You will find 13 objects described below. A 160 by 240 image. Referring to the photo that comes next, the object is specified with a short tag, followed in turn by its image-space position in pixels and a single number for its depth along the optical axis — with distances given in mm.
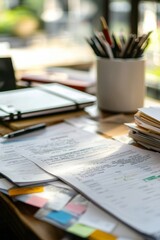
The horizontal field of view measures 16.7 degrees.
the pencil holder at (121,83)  996
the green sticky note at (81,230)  612
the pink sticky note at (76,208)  655
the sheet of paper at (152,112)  832
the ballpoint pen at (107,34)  1031
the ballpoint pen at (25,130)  886
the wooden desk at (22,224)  627
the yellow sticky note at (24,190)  695
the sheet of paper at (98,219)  627
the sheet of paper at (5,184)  709
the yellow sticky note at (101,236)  606
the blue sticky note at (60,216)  635
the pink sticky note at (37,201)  670
